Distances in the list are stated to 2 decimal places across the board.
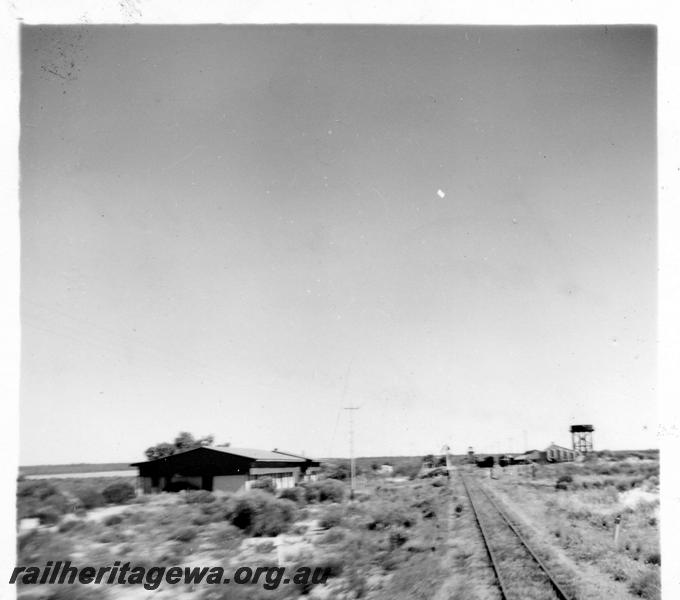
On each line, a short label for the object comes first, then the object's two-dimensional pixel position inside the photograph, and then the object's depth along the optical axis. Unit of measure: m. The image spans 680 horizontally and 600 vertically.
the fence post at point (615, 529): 13.68
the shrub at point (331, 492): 21.91
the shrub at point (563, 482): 30.97
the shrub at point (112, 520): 13.73
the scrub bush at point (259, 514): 15.19
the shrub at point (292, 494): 19.91
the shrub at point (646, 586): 9.25
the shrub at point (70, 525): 12.55
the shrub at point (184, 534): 12.93
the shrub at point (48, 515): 12.70
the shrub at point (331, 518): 15.87
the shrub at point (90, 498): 17.06
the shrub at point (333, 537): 13.21
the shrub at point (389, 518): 16.19
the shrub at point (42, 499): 13.02
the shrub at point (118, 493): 18.39
